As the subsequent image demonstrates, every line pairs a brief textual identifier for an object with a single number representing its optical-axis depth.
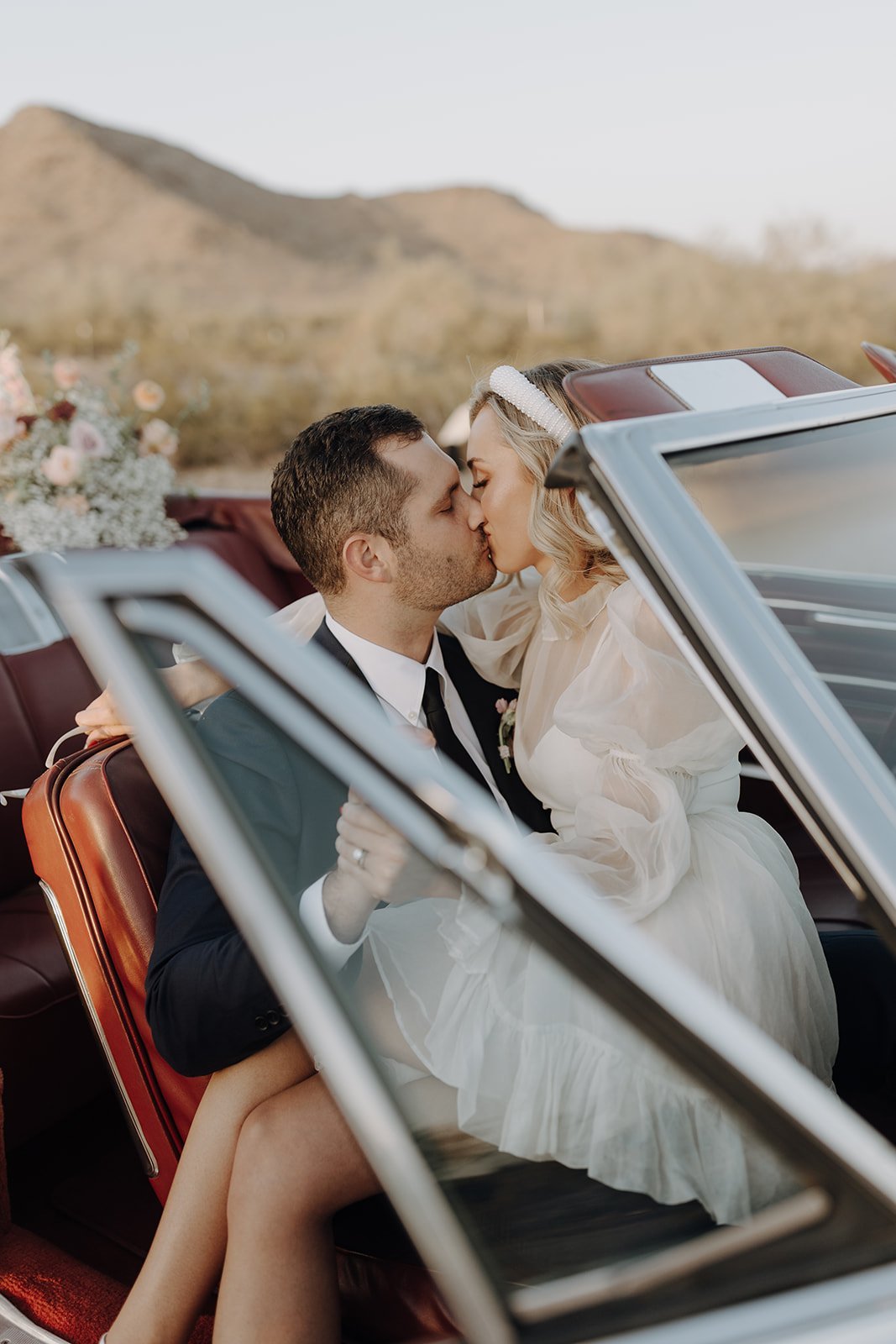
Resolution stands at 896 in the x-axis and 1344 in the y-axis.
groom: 1.84
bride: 0.84
